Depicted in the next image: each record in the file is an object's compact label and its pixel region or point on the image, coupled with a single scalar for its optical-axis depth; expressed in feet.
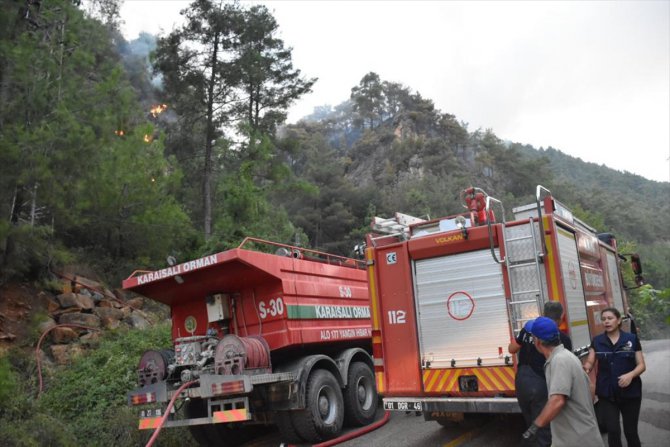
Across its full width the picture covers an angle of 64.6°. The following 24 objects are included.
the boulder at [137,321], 42.50
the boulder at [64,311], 38.67
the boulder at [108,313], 41.24
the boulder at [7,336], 34.16
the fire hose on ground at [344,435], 19.45
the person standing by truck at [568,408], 10.98
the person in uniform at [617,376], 15.69
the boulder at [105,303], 42.76
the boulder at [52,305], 38.60
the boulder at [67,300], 39.73
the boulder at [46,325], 35.84
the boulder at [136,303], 45.93
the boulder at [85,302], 40.52
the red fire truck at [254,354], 21.35
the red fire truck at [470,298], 19.29
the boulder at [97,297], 42.78
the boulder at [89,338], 37.42
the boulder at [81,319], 38.68
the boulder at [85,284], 42.67
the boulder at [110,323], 40.40
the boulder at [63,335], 36.60
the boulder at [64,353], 34.83
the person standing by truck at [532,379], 15.44
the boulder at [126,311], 43.18
